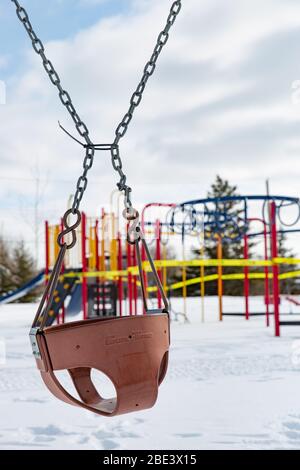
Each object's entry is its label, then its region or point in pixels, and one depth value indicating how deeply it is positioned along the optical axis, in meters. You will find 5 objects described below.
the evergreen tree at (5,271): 22.19
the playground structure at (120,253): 9.45
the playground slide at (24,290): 12.53
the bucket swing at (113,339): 1.77
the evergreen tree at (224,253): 24.64
